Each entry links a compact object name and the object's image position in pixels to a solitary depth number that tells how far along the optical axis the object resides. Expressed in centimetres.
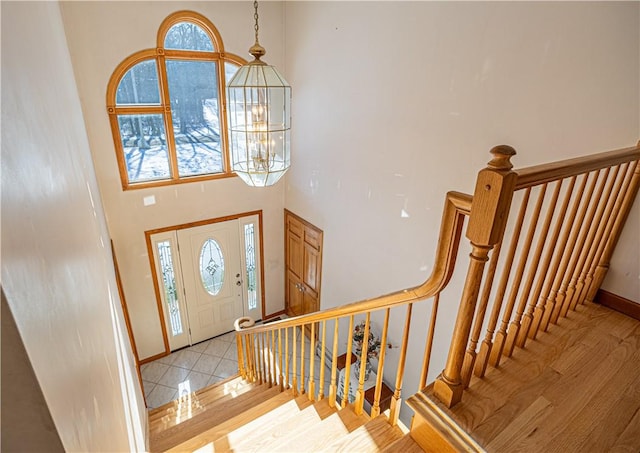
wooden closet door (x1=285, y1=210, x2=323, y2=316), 511
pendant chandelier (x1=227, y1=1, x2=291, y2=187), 296
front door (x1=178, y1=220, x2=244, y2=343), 524
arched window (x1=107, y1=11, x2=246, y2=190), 417
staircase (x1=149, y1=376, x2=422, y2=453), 164
